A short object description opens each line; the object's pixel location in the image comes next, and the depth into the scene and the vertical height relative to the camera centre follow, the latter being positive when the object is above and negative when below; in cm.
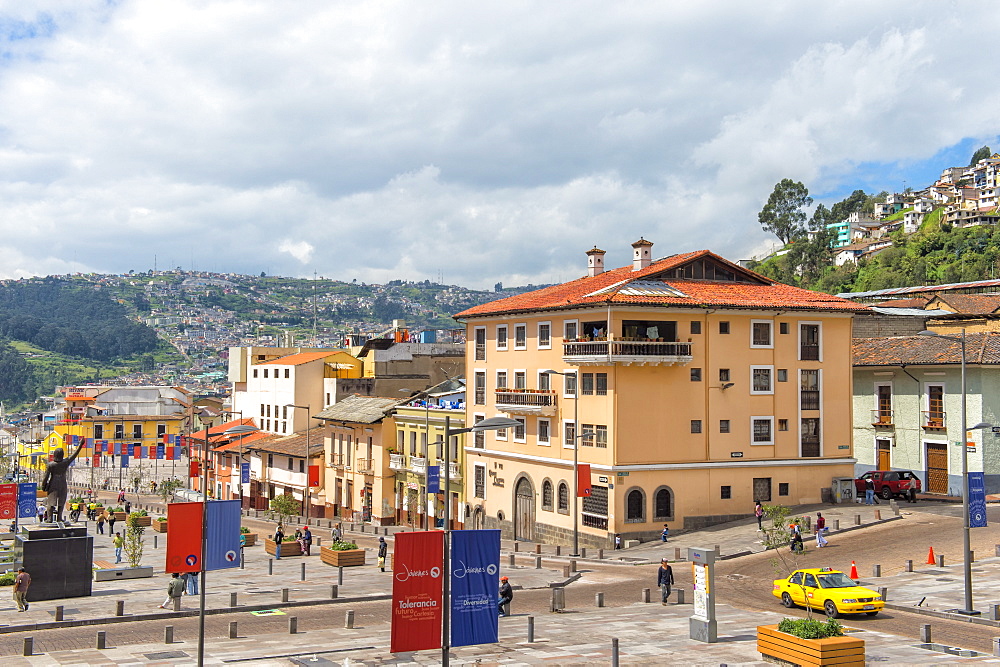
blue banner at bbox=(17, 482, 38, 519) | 5959 -481
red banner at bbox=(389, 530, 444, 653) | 2155 -371
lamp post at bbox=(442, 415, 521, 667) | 2191 -392
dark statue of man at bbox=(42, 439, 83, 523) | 5091 -314
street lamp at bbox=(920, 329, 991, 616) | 3127 -380
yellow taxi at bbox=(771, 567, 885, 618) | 3244 -557
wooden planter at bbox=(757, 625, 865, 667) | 2359 -546
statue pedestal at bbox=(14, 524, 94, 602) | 3806 -552
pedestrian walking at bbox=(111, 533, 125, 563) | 4878 -610
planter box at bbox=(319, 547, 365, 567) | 4884 -675
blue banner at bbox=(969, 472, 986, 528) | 3372 -250
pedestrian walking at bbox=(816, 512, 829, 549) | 4722 -512
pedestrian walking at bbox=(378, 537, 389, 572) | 4816 -646
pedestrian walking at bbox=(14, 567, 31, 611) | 3528 -597
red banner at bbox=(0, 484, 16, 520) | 5594 -457
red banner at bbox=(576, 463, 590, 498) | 5412 -294
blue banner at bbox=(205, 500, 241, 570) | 3253 -382
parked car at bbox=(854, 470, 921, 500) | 5981 -322
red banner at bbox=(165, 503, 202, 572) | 2678 -333
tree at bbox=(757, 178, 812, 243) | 15712 +3568
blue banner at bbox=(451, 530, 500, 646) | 2228 -372
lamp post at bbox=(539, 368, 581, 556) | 5084 -285
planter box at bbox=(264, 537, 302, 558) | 5438 -701
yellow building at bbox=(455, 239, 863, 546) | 5650 +171
